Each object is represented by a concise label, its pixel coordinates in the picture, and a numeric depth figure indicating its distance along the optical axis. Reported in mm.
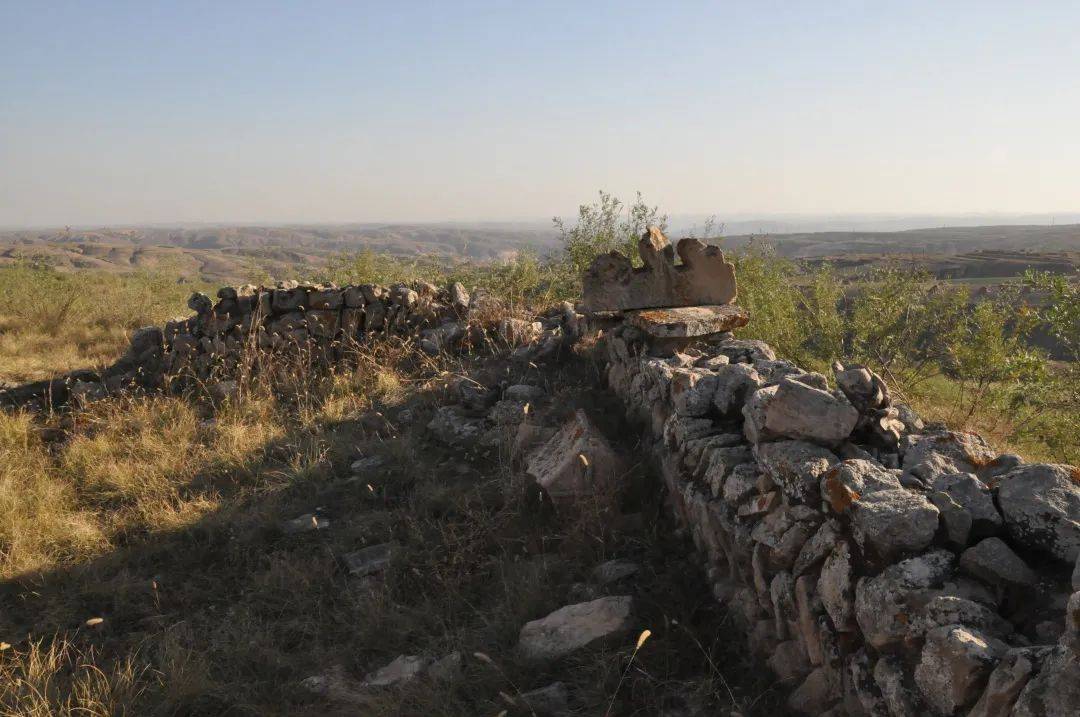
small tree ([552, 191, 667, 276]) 10961
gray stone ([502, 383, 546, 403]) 6480
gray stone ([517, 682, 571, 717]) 2965
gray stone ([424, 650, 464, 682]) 3326
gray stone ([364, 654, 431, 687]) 3422
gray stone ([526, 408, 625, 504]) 4434
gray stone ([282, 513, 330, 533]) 5069
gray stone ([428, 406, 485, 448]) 6145
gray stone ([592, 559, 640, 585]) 3783
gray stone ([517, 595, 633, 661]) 3307
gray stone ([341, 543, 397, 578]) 4469
